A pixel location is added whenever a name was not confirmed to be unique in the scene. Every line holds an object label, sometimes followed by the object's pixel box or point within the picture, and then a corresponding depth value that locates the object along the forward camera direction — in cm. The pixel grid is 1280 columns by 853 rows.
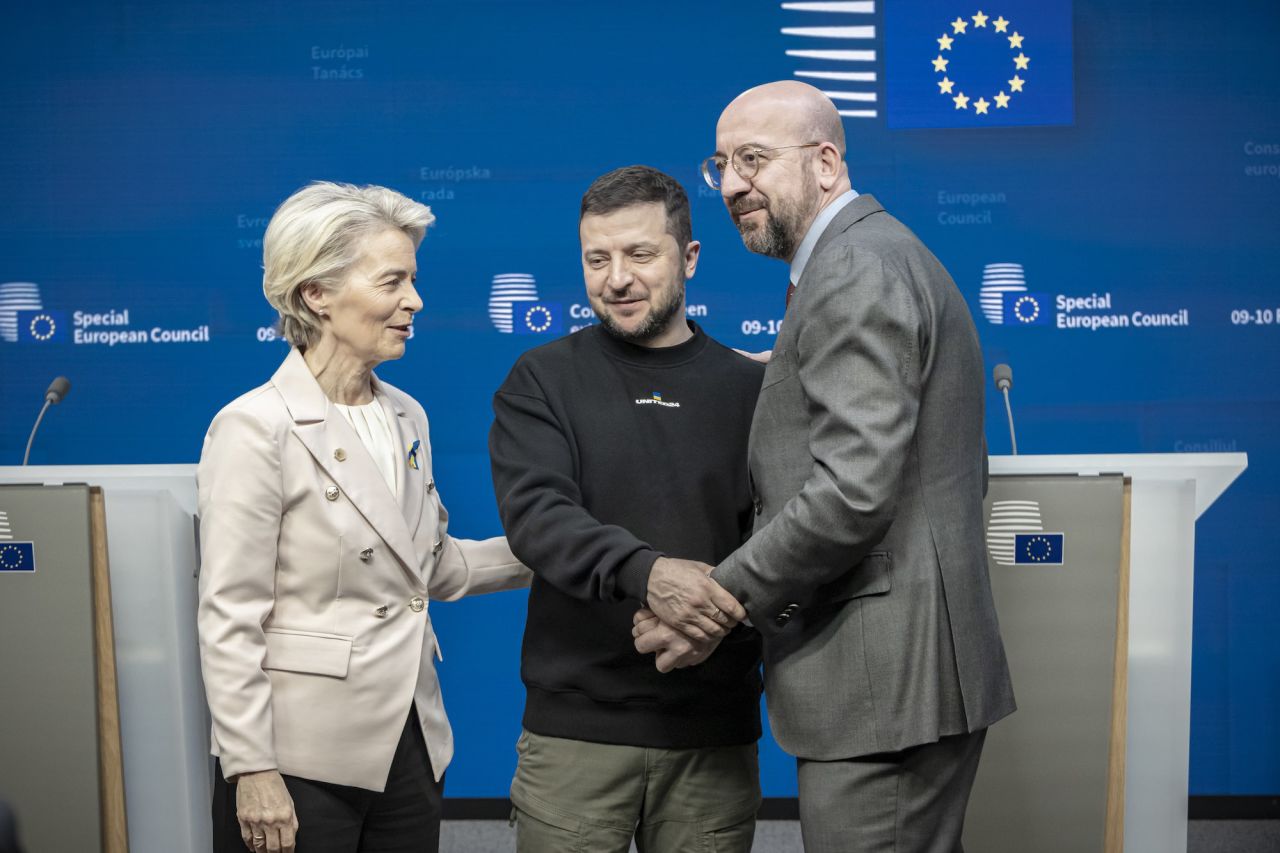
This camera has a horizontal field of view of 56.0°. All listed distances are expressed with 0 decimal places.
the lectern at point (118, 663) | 246
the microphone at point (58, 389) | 289
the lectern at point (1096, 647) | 255
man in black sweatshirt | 197
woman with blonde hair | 184
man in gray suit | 172
